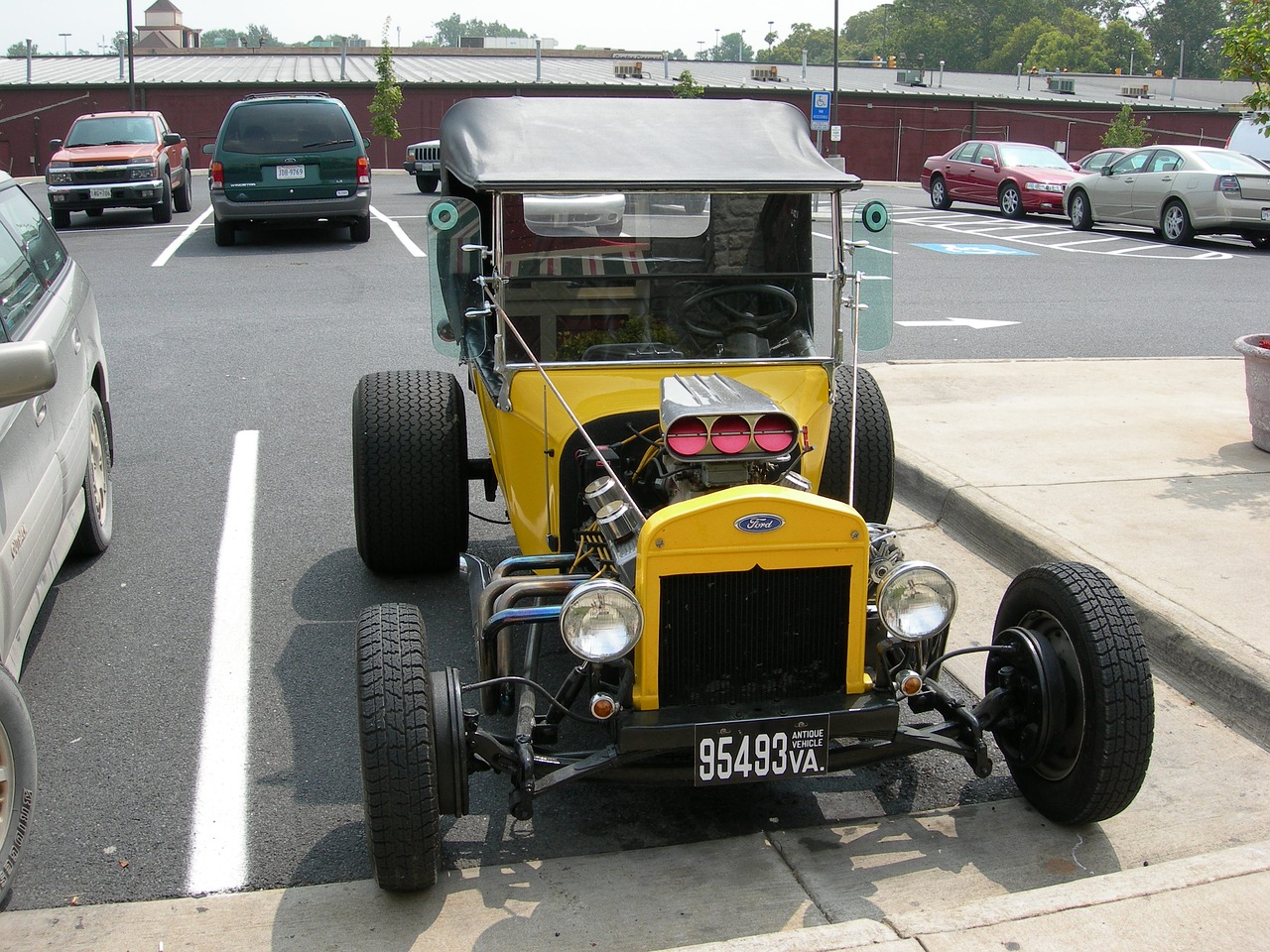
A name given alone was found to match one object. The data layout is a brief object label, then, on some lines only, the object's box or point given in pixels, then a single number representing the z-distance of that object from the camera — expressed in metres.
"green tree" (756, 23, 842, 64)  133.25
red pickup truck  18.34
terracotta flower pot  6.80
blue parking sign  27.17
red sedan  22.14
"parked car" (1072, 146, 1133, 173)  20.34
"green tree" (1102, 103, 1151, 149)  36.91
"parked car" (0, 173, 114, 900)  3.26
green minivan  15.52
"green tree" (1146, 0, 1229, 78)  104.31
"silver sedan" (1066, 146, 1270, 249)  17.53
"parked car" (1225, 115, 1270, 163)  21.25
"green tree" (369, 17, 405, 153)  37.22
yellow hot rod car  3.40
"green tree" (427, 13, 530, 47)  180.62
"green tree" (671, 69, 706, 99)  36.59
